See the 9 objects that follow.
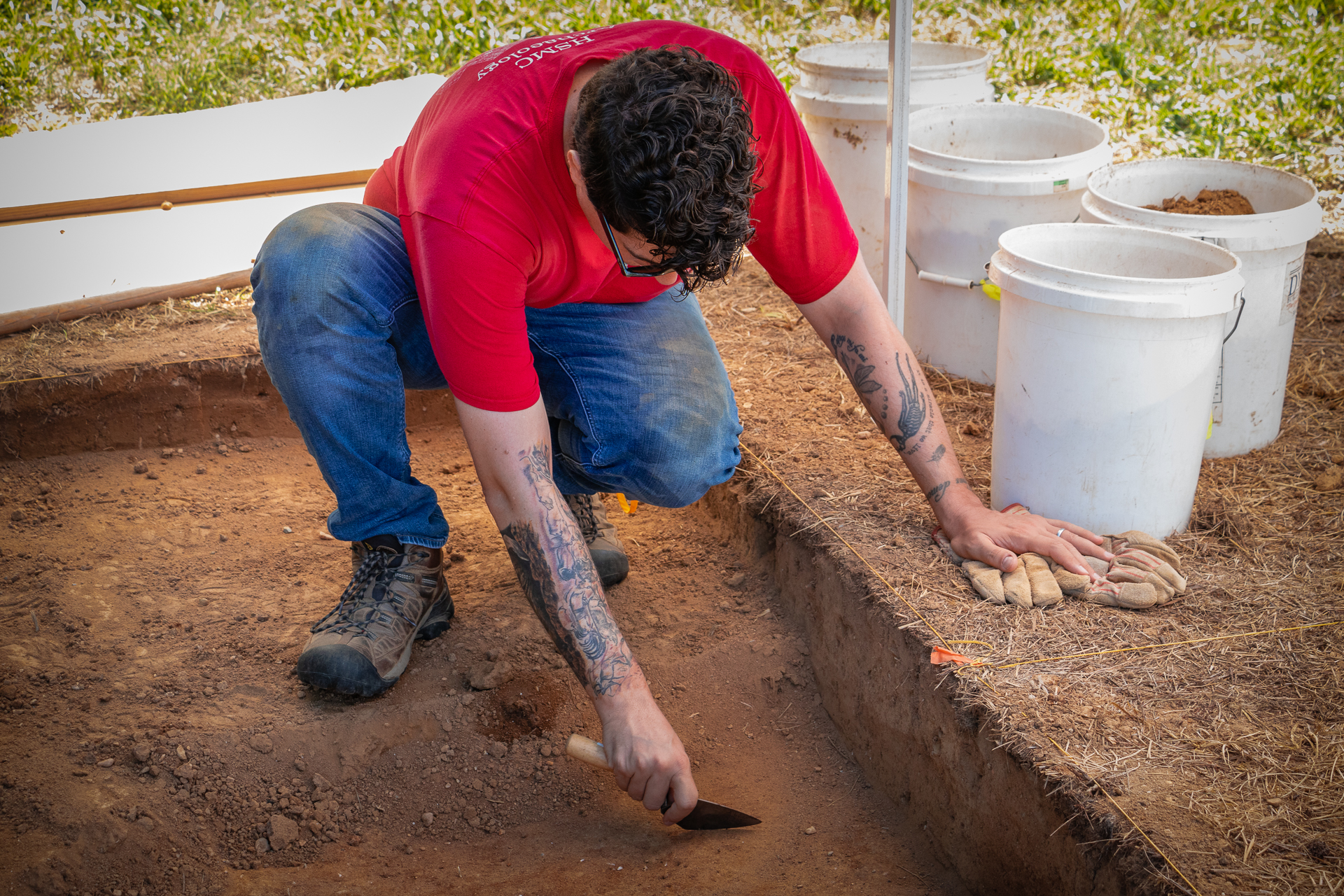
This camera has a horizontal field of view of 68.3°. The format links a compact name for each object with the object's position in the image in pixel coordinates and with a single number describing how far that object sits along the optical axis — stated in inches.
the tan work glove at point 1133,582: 74.2
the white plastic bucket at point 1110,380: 76.4
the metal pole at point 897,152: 91.6
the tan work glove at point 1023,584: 74.2
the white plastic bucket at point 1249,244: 89.0
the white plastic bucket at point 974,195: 104.5
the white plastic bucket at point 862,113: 122.3
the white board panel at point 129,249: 137.6
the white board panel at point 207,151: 159.5
